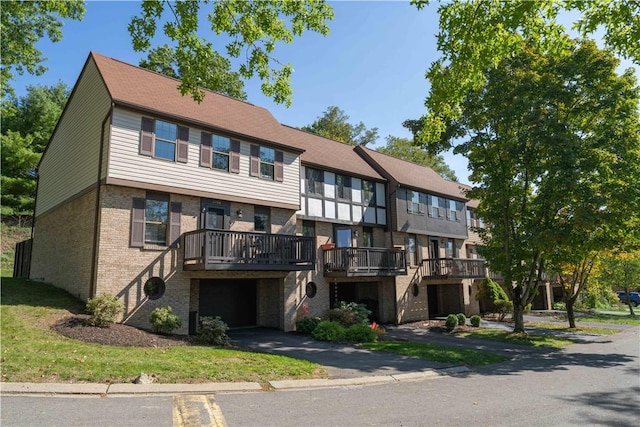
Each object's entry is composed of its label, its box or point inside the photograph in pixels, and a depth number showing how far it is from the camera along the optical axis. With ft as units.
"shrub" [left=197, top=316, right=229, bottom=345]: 42.19
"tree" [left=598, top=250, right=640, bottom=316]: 110.52
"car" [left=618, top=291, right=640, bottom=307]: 160.35
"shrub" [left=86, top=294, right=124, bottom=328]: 38.96
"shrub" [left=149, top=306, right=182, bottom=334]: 43.29
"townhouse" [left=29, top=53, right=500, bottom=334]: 45.75
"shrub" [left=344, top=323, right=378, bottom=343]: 51.75
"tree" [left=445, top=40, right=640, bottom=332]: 54.19
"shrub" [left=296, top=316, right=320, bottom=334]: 56.90
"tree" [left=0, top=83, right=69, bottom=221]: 103.24
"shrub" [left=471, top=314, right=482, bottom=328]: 75.24
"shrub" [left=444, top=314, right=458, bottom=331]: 70.33
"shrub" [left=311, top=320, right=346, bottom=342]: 51.62
